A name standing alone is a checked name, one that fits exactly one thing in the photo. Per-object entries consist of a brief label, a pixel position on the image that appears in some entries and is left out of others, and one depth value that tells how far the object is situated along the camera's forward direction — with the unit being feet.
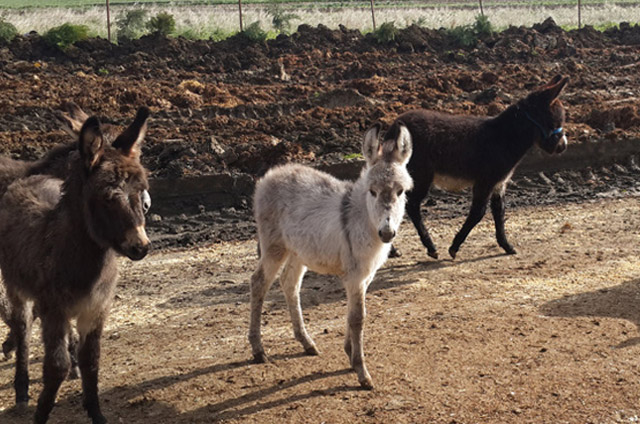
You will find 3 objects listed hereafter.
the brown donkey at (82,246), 18.34
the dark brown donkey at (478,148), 36.68
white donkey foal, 21.99
